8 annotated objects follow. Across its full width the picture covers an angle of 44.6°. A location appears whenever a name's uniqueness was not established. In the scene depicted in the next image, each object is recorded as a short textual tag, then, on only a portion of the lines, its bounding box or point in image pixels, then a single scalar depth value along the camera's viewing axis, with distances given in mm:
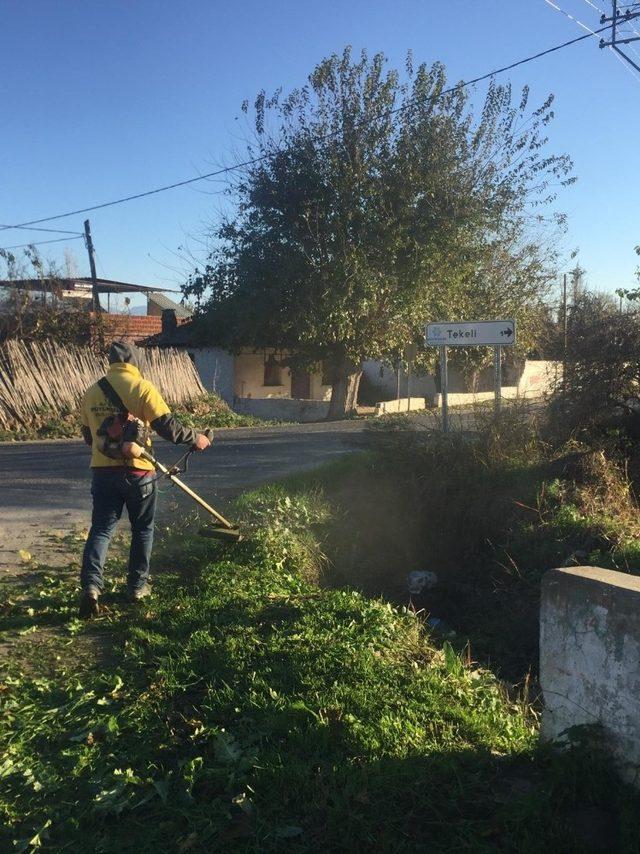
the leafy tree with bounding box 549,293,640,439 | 9062
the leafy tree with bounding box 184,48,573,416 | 22266
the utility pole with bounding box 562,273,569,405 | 9405
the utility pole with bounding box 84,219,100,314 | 28116
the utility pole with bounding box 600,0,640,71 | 12477
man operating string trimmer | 5004
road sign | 9336
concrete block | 3010
